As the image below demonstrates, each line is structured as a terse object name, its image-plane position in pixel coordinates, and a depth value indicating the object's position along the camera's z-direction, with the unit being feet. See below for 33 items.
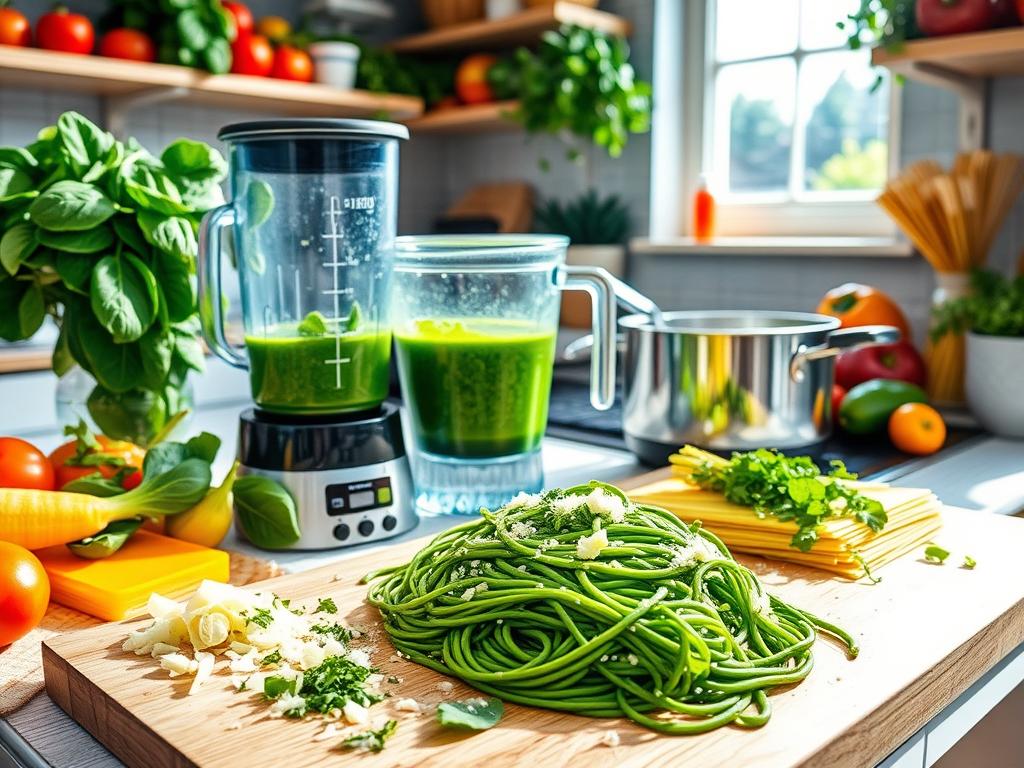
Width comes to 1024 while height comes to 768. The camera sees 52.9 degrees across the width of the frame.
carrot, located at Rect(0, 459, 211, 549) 2.75
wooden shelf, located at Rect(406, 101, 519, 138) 8.71
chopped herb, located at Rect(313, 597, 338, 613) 2.61
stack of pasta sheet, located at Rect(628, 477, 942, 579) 2.94
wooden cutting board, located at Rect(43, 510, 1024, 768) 1.94
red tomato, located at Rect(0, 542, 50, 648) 2.41
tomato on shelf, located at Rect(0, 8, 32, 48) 6.86
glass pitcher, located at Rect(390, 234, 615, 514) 3.37
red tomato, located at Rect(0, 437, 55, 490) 3.06
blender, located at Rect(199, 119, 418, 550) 3.11
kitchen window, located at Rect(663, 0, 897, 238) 7.48
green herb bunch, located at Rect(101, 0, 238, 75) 7.48
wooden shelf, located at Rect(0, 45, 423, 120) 6.99
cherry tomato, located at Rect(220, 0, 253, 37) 8.05
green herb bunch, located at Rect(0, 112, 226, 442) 3.17
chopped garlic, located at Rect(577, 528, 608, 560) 2.38
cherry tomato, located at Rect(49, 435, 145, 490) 3.26
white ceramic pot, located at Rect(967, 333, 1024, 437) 4.73
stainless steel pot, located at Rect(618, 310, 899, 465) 3.88
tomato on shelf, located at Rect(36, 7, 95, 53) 7.08
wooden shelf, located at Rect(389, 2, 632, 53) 8.08
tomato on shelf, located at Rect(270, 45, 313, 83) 8.26
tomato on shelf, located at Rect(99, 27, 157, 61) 7.38
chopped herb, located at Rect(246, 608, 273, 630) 2.37
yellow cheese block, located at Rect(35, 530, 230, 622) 2.67
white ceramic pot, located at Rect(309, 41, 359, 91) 8.46
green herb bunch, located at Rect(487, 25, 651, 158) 7.93
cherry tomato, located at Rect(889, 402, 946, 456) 4.56
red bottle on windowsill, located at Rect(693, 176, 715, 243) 7.89
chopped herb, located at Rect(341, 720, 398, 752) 1.95
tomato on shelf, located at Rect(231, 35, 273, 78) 8.02
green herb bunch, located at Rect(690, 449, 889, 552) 3.03
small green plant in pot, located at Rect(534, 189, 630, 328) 8.31
